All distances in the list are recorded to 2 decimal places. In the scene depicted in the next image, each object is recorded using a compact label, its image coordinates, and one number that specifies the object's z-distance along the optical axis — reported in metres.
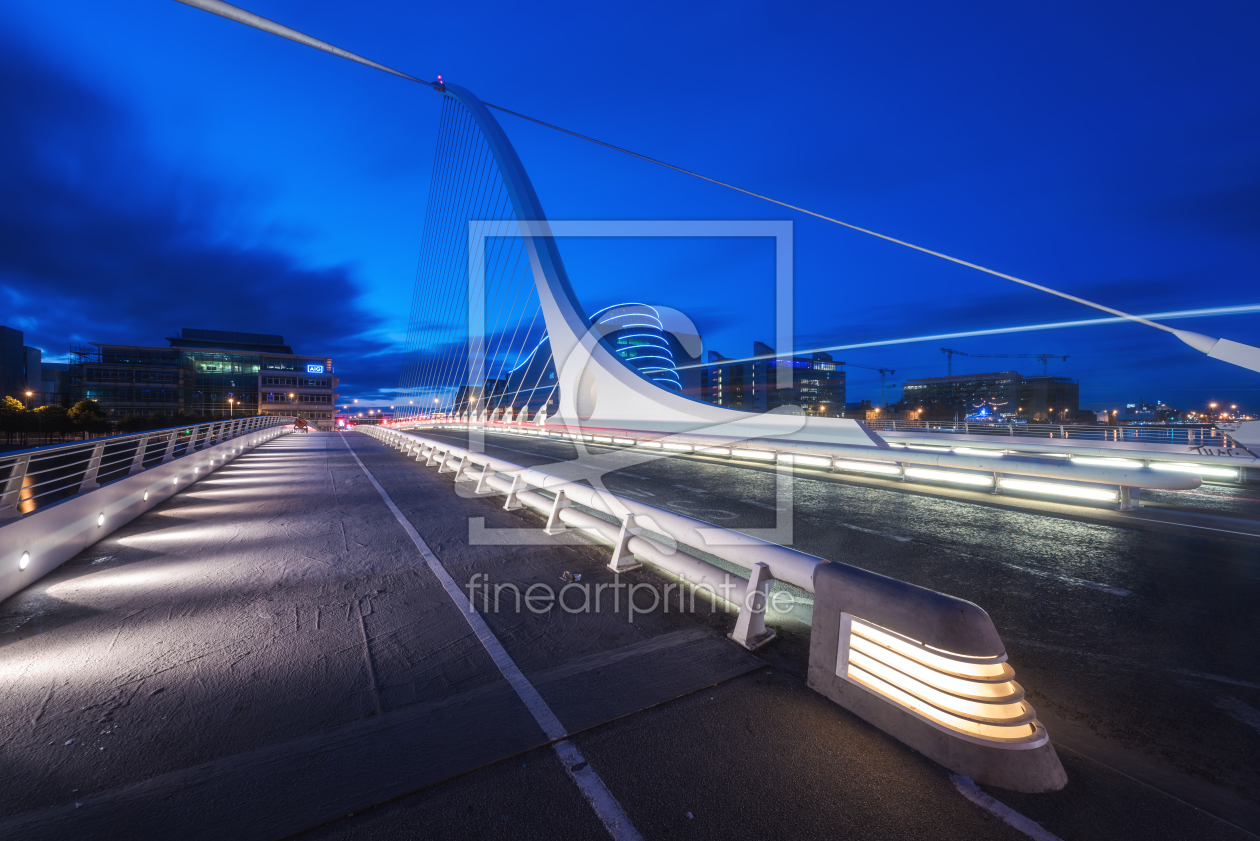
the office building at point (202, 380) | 89.94
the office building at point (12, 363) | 131.90
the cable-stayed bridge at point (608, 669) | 2.35
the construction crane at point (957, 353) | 83.90
